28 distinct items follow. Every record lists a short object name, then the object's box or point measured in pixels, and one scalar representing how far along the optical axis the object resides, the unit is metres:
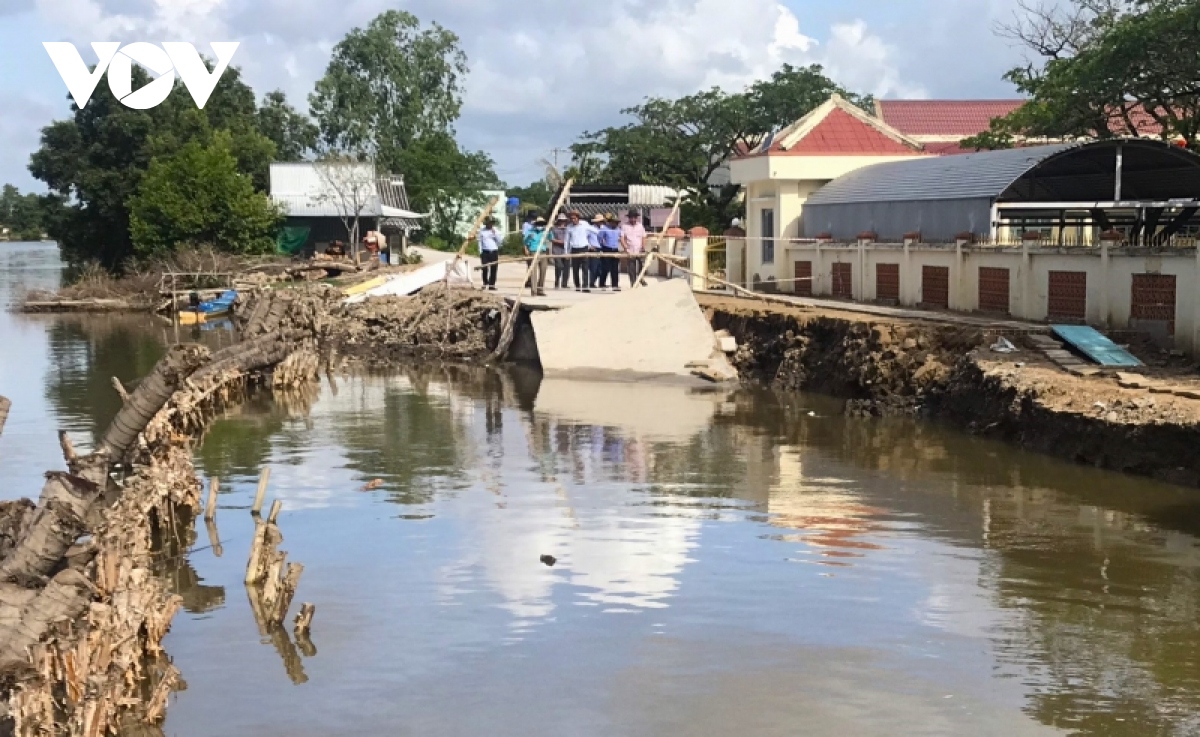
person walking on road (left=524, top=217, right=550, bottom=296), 28.22
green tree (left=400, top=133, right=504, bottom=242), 62.38
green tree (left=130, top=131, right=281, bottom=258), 46.06
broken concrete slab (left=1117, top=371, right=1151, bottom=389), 16.23
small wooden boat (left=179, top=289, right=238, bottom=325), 40.00
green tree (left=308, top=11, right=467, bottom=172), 64.00
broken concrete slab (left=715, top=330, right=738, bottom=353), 24.94
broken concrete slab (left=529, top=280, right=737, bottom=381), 24.59
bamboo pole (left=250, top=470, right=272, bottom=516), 12.87
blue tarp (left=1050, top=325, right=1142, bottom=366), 17.48
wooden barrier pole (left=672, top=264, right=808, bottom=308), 25.64
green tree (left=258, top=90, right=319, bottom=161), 60.34
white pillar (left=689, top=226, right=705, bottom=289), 30.19
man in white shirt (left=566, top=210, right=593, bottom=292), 28.64
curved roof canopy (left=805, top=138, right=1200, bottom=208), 23.00
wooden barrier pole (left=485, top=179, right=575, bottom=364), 27.22
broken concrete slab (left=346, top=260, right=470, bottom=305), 32.72
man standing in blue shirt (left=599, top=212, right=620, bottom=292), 28.44
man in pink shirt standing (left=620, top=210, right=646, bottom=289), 28.41
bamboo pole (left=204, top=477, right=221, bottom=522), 13.62
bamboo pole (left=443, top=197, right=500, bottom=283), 27.70
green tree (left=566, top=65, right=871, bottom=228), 49.53
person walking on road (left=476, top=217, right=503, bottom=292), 29.75
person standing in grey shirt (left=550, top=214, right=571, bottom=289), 29.66
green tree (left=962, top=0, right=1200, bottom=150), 22.05
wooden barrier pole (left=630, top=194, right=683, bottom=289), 25.89
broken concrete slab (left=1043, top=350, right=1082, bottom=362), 17.92
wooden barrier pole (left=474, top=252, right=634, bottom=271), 26.45
